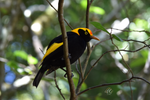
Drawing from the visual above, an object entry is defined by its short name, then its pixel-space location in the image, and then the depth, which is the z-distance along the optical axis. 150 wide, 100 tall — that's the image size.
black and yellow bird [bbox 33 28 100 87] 5.26
